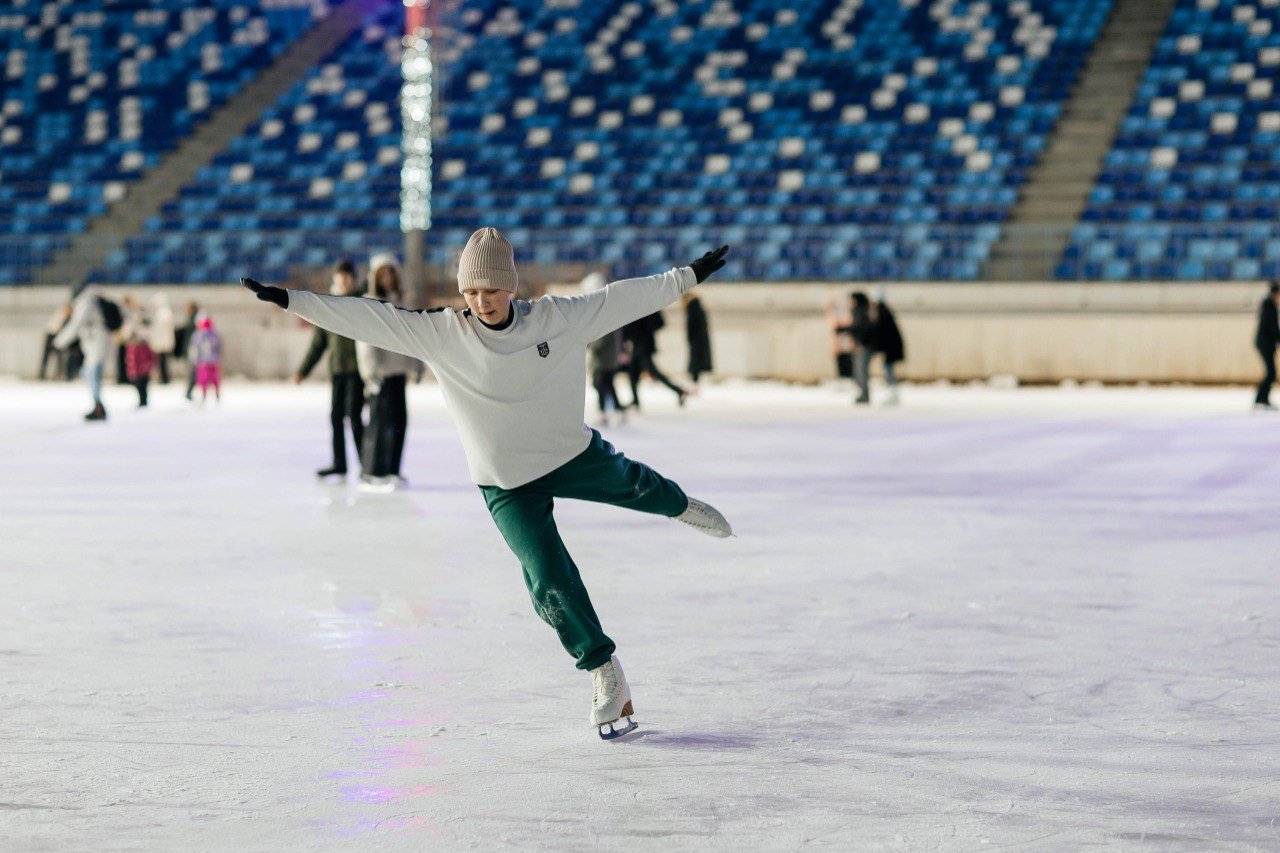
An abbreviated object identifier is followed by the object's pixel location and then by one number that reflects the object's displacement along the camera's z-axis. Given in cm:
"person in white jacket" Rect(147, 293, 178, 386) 2881
